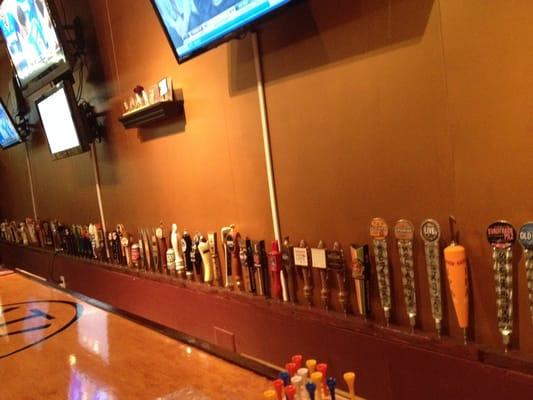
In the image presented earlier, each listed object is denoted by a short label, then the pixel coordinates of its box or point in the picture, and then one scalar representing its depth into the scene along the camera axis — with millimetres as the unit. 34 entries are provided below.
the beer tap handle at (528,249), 939
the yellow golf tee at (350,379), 1043
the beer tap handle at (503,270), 983
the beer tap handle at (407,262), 1175
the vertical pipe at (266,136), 1533
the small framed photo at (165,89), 1929
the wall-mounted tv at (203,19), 1317
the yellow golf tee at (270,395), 1011
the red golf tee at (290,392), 1002
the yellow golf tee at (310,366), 1112
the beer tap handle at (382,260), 1233
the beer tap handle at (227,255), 1753
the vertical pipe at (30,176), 3869
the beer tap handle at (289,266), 1513
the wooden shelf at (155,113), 1926
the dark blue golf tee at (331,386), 1043
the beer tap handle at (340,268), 1351
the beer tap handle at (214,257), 1864
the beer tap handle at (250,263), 1655
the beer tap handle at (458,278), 1057
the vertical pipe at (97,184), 2749
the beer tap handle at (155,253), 2229
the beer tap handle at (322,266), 1402
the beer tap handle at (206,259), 1867
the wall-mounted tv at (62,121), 2508
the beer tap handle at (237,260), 1721
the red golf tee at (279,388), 1035
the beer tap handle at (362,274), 1282
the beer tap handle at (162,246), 2172
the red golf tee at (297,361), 1134
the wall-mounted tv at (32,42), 2346
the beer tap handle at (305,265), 1462
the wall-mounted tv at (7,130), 3553
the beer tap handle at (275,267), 1542
